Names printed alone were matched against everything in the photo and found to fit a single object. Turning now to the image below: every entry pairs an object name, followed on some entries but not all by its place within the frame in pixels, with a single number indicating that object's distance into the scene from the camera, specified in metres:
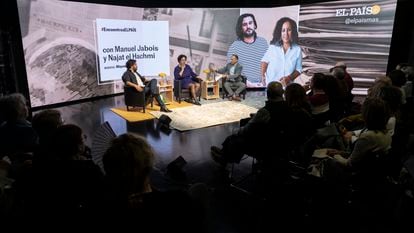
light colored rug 5.67
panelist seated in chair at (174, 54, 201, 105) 7.33
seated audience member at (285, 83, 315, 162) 2.89
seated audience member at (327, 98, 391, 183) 2.38
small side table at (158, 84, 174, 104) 7.22
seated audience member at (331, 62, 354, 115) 4.30
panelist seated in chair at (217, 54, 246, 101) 7.76
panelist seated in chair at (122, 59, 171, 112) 6.34
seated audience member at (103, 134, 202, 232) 1.23
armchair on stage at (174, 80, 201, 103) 7.32
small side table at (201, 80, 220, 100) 7.81
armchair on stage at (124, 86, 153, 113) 6.41
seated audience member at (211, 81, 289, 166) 2.89
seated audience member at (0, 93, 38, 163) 2.44
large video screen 6.45
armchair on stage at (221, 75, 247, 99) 7.90
